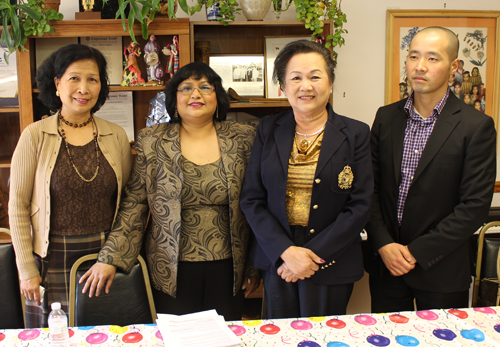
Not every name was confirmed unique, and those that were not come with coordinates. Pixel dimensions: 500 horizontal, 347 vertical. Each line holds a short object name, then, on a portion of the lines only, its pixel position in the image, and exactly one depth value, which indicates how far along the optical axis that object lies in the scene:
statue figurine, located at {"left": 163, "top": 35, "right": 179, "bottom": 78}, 2.59
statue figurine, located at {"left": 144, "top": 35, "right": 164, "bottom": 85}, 2.66
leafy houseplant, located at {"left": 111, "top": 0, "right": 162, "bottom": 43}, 1.56
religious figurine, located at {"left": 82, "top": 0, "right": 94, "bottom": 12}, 2.59
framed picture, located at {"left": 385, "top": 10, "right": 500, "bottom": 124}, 3.02
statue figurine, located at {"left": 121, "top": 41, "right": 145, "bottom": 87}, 2.69
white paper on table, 1.16
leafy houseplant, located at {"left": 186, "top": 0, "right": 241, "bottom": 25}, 2.57
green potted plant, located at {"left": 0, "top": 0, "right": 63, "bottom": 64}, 2.34
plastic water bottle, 1.14
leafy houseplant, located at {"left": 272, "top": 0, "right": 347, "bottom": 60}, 2.56
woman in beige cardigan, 1.72
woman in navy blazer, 1.60
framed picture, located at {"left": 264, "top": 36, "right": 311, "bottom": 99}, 2.88
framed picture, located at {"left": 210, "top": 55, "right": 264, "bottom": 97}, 2.89
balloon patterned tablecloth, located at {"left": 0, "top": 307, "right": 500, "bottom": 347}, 1.20
